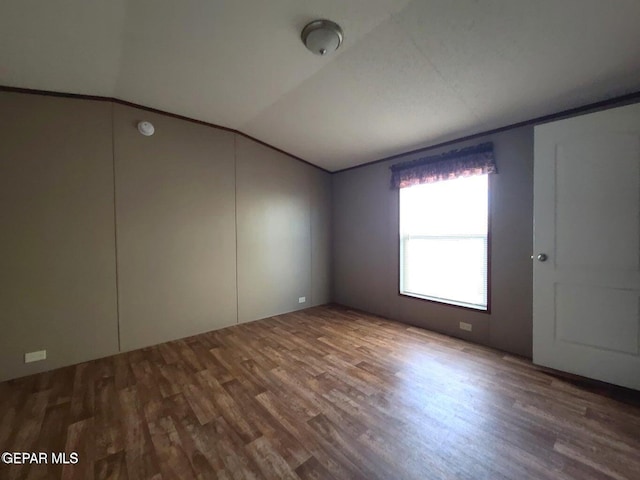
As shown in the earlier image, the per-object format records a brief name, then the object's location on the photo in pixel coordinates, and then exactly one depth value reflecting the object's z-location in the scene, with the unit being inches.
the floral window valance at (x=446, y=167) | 106.0
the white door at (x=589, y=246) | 74.4
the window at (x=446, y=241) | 112.1
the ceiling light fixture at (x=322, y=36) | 64.6
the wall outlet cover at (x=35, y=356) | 87.2
